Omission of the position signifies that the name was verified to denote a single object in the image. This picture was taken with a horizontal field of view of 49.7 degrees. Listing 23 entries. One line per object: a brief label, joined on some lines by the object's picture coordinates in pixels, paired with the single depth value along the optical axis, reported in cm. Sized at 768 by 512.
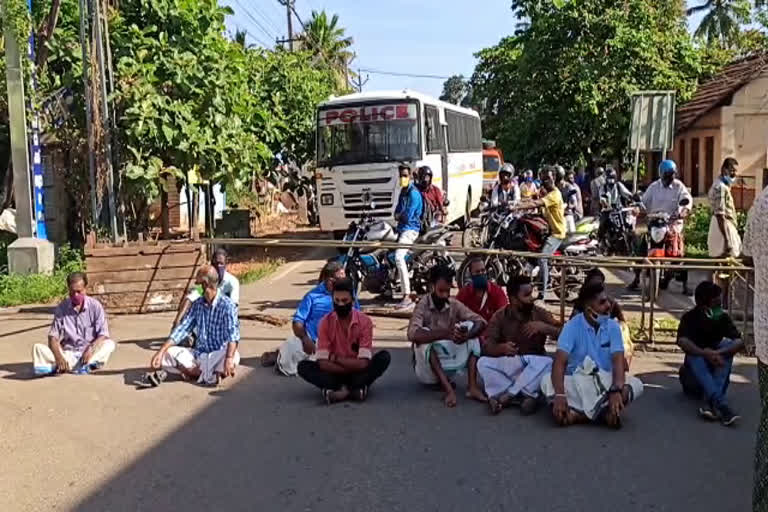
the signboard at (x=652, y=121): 1323
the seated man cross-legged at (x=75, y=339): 761
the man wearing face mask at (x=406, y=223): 1034
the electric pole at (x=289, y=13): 4166
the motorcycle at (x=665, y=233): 1039
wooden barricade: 1056
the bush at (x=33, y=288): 1189
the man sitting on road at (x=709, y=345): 614
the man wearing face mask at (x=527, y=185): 1773
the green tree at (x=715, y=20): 4450
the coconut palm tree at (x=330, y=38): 4628
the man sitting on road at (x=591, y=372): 580
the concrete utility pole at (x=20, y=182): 1302
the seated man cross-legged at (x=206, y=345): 732
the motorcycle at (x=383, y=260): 1074
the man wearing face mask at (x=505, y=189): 1371
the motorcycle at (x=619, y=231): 1247
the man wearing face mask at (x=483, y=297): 723
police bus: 1540
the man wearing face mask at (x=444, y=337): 666
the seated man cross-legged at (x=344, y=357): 658
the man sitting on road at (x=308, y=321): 727
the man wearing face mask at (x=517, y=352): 627
